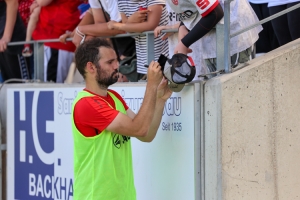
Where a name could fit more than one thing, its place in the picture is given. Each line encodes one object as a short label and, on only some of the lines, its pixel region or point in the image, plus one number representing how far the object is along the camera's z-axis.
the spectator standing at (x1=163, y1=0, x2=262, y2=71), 8.34
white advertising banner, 8.94
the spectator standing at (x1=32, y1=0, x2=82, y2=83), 13.73
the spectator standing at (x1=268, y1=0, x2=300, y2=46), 9.75
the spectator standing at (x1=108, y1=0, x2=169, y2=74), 10.51
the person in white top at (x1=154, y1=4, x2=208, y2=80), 9.27
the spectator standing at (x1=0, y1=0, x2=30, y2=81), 14.16
